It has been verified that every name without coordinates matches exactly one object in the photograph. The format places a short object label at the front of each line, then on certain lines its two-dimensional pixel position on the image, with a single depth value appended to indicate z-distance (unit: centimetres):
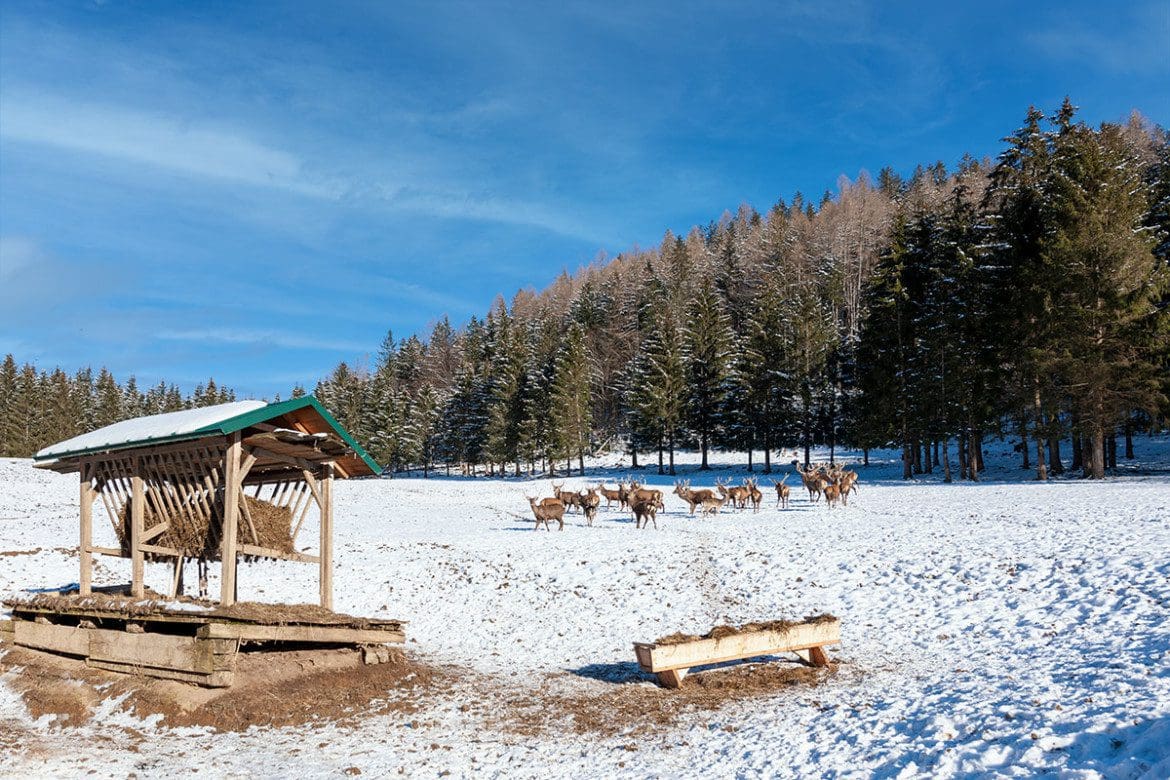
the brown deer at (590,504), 2853
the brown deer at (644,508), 2622
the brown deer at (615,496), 3203
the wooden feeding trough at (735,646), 1059
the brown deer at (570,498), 3078
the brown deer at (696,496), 2881
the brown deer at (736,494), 2998
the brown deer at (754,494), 2966
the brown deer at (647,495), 2694
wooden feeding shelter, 1214
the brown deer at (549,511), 2642
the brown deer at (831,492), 2838
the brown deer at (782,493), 3032
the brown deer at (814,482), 3011
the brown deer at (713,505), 2834
